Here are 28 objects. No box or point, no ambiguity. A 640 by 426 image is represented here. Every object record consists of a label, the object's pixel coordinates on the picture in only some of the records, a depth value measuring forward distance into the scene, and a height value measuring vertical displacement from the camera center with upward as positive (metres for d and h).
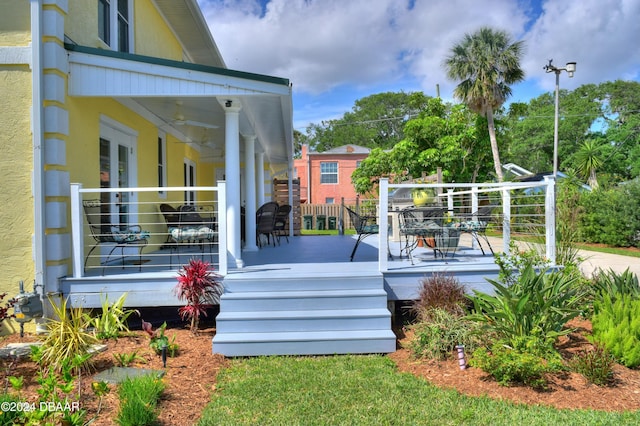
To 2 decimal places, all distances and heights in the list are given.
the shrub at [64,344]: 4.00 -1.23
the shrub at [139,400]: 2.93 -1.34
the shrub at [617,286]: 5.05 -0.93
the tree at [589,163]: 26.62 +2.71
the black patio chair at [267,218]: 8.73 -0.15
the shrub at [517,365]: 3.65 -1.34
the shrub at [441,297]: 4.94 -1.01
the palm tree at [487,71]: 21.22 +6.78
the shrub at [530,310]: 4.10 -1.01
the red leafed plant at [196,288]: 4.84 -0.87
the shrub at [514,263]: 4.82 -0.63
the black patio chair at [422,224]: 6.05 -0.23
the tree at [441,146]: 21.47 +3.15
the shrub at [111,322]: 4.80 -1.21
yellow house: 5.05 +1.38
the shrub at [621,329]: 4.05 -1.18
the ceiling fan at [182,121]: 7.67 +1.64
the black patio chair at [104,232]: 5.53 -0.26
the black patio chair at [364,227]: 6.71 -0.27
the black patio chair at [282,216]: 10.05 -0.14
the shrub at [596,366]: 3.73 -1.37
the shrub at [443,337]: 4.38 -1.29
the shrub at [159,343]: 4.30 -1.30
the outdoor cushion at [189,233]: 5.80 -0.29
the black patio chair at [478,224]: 6.38 -0.24
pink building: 32.75 +2.82
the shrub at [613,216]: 13.91 -0.30
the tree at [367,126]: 47.03 +9.25
